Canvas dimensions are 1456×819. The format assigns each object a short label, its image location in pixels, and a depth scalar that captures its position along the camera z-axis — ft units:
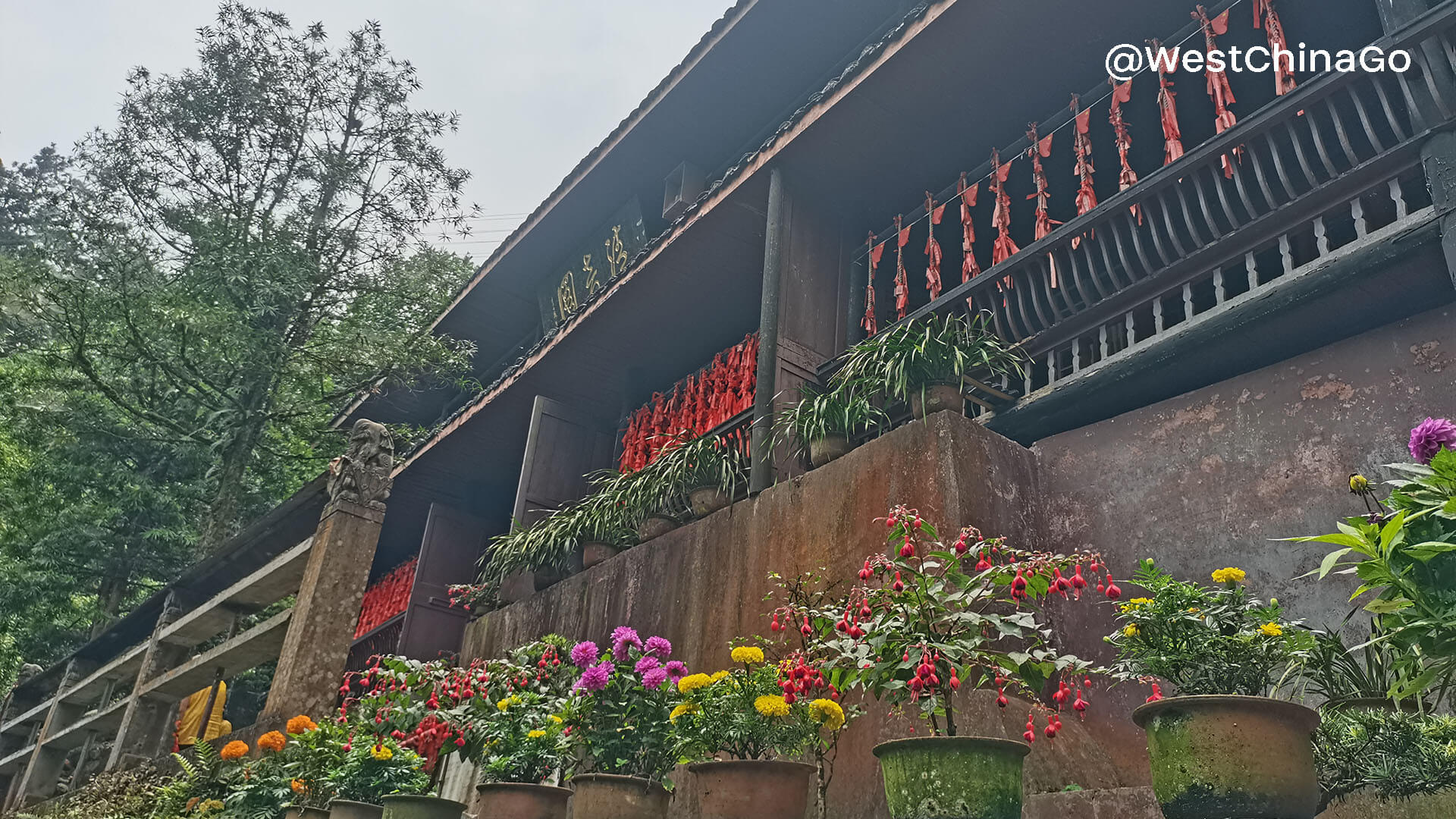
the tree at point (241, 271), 43.21
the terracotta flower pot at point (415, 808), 14.34
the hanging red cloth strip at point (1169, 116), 15.75
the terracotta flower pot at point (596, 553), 24.23
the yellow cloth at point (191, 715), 36.76
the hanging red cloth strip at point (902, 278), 20.93
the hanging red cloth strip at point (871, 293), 22.24
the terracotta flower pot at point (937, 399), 15.84
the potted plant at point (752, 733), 10.77
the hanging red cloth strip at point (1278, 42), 14.37
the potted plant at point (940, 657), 8.62
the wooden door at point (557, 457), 30.37
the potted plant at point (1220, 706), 7.45
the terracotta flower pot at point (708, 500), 20.62
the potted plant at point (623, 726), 12.91
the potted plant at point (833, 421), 17.24
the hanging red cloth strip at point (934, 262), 19.93
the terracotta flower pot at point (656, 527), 22.07
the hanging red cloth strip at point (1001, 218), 18.85
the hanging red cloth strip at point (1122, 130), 16.38
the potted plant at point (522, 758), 14.07
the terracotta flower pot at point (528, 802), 14.02
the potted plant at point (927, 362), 15.92
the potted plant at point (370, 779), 15.61
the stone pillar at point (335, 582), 20.12
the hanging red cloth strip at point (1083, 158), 17.08
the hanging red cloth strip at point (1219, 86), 14.94
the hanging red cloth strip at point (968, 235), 19.19
